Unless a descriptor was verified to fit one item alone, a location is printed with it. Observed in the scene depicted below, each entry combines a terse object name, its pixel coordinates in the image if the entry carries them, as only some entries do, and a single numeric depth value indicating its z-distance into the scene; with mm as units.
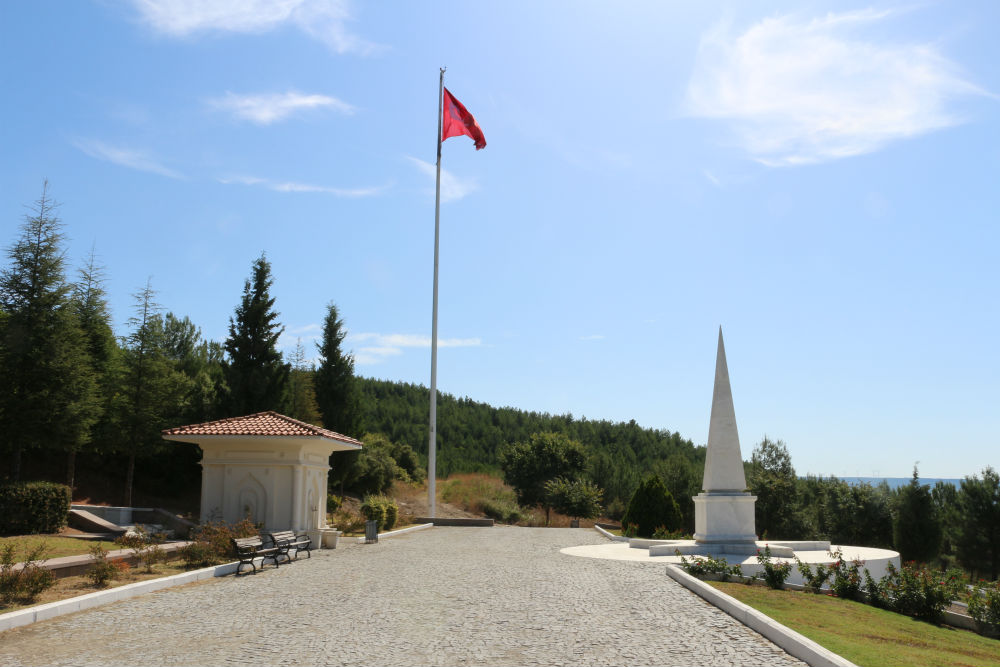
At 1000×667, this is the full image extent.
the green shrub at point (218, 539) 15031
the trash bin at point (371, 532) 21688
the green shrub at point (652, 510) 24062
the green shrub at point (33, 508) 18891
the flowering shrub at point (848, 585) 13008
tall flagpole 31156
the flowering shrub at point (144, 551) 13742
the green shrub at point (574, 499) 41312
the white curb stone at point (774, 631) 7055
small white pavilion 19438
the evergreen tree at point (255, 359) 32094
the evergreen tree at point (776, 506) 39500
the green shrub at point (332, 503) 31109
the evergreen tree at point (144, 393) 27562
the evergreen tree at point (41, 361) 21609
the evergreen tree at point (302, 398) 35656
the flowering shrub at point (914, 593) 11977
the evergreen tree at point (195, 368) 32812
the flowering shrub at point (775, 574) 13094
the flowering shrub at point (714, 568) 13594
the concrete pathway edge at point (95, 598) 8742
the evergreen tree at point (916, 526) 38000
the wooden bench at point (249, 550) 14281
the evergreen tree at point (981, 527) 37719
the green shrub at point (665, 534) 23000
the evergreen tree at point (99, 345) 26791
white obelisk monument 19219
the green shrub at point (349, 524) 25109
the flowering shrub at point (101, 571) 11695
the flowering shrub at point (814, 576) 13383
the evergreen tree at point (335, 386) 38531
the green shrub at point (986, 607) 11281
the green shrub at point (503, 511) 44406
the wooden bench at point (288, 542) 15805
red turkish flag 31656
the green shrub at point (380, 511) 25500
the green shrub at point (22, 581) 10039
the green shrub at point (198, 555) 14359
